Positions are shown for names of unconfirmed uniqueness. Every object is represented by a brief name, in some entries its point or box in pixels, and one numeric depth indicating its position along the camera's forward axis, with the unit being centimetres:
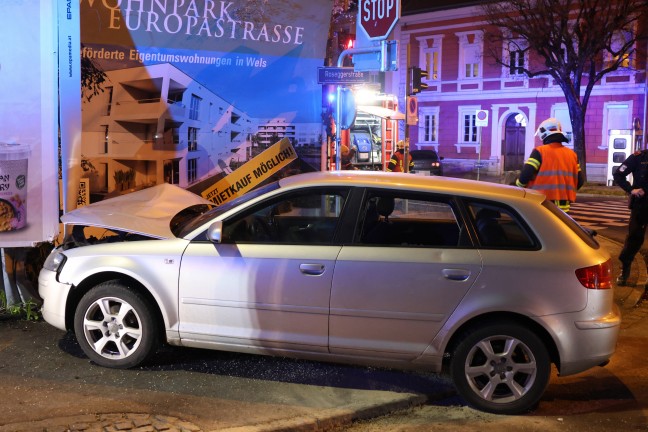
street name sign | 860
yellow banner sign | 852
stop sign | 1023
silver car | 427
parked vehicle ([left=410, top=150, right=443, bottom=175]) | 2770
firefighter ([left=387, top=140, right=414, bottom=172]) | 1338
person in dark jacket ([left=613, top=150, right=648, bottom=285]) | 784
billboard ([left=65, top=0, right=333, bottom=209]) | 755
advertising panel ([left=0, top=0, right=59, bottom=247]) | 605
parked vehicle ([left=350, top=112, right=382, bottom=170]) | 1747
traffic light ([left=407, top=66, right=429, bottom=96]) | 1281
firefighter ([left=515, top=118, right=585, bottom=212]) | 696
